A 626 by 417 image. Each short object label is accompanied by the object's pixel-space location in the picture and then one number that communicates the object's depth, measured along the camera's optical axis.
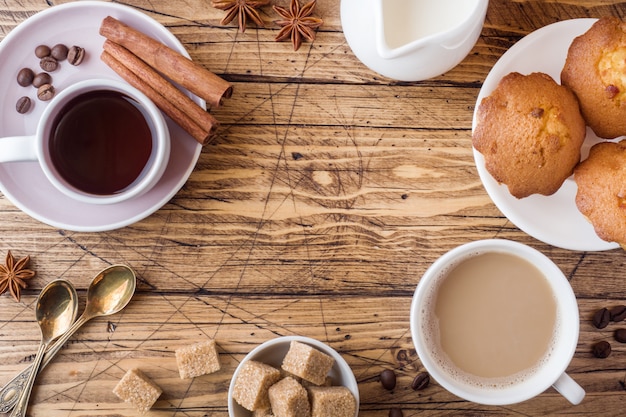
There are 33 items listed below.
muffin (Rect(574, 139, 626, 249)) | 0.52
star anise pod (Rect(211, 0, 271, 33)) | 0.56
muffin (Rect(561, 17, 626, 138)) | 0.52
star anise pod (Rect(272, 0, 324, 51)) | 0.56
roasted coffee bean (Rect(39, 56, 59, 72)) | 0.54
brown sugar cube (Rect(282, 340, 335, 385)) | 0.54
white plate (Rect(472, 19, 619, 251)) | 0.54
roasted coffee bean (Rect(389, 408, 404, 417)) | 0.58
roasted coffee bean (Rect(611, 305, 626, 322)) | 0.59
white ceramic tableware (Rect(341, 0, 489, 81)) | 0.49
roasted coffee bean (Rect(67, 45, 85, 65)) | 0.54
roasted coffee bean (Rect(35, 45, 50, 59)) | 0.54
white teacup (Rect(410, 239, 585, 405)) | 0.54
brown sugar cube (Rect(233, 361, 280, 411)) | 0.54
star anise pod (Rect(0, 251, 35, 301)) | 0.56
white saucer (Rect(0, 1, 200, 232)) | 0.54
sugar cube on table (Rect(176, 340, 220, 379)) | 0.56
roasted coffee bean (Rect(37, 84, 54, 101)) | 0.54
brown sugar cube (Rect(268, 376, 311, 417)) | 0.54
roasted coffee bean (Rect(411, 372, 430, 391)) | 0.58
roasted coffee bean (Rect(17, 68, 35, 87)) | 0.54
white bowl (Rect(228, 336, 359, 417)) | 0.55
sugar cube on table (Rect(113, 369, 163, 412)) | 0.56
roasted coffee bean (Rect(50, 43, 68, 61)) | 0.54
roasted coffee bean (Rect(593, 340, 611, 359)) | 0.59
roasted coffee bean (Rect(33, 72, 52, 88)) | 0.54
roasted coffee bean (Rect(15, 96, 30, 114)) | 0.54
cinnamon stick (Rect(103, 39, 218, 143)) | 0.54
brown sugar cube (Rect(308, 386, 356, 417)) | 0.54
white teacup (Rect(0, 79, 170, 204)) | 0.52
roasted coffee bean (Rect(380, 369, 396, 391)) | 0.58
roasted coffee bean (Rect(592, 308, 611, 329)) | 0.58
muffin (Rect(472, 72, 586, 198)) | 0.52
